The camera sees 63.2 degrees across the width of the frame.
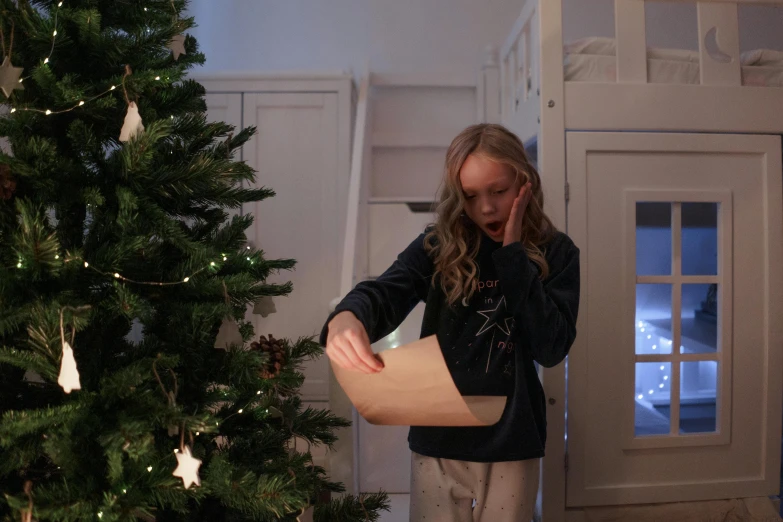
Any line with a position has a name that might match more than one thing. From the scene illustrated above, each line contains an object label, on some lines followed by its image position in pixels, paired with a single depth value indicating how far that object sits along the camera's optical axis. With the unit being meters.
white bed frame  1.71
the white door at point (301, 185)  2.51
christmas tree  0.84
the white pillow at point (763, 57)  1.86
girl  1.16
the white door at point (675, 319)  1.74
